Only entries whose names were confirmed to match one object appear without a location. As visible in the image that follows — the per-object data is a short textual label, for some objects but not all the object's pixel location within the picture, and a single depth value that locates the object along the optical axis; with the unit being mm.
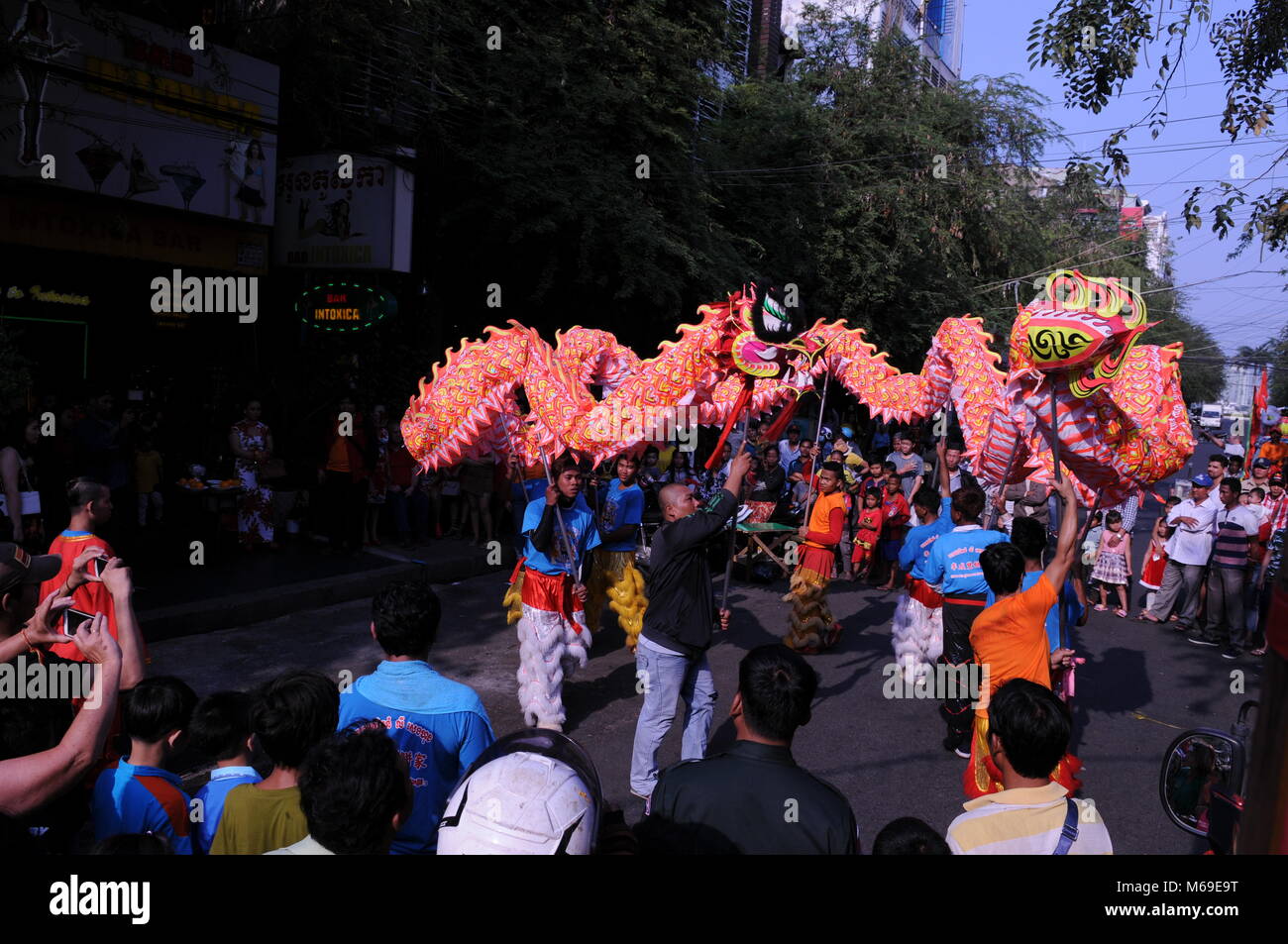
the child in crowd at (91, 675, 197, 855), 2818
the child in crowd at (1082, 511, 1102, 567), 10578
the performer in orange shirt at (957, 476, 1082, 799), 4254
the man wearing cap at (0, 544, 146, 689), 2988
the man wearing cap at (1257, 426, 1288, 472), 17642
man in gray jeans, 4793
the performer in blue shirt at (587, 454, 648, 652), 7492
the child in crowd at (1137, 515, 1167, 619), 10727
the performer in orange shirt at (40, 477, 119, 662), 4395
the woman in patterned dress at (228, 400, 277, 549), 10180
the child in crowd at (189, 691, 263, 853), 2854
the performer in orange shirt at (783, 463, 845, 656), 8344
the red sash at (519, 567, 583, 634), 6145
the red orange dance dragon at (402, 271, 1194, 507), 4980
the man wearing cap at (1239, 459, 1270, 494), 11016
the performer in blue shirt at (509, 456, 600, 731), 6035
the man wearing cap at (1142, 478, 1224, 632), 9828
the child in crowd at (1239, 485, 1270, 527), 9805
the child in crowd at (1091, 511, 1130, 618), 10430
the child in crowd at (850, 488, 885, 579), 11461
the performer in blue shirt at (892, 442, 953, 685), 6934
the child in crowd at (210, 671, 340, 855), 2473
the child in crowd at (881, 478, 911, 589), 11438
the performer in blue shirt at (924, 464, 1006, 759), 5848
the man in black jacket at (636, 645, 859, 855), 2330
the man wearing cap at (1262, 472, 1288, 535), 10094
